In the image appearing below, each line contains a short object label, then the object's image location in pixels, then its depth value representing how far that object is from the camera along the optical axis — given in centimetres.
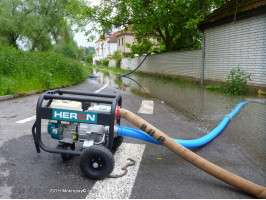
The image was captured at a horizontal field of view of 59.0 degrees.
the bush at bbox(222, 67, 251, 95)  946
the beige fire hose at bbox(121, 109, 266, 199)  250
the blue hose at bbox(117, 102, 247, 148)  319
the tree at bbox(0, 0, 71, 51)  2886
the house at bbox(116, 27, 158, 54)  5781
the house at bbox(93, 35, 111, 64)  8155
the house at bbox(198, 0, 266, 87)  980
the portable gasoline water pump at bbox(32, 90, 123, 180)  277
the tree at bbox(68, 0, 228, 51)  1462
